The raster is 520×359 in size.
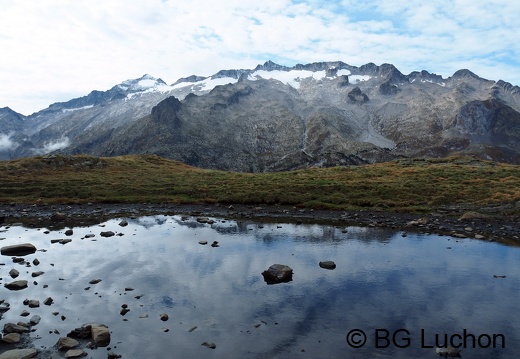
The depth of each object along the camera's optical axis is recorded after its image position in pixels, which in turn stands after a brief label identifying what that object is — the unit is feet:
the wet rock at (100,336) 54.65
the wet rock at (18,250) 96.87
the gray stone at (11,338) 54.70
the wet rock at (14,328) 57.36
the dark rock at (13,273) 80.62
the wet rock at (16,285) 74.02
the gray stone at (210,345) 54.47
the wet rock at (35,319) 60.71
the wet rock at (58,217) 141.28
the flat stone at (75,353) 50.98
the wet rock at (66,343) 53.01
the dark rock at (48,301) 67.62
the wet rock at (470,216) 142.68
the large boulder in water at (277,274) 80.59
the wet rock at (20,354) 49.88
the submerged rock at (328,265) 89.15
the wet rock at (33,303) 66.33
